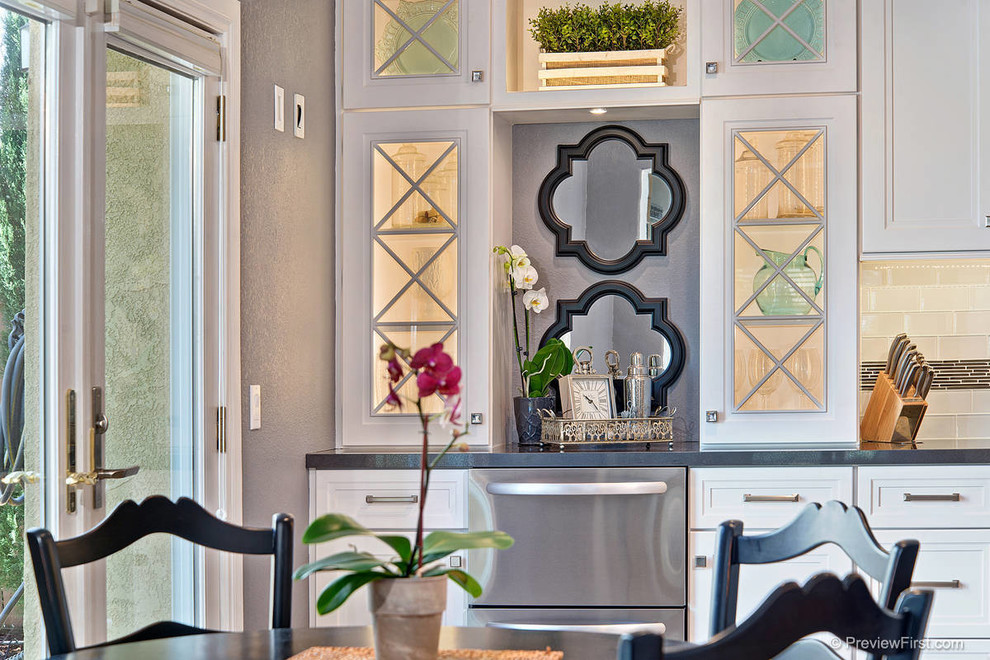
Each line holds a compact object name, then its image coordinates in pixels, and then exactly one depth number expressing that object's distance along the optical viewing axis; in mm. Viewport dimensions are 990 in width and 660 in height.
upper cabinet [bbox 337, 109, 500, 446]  3408
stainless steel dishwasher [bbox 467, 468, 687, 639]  3102
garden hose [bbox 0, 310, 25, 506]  2027
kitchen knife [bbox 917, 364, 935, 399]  3381
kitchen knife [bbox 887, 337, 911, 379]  3537
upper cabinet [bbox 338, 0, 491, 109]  3418
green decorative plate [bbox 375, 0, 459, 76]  3434
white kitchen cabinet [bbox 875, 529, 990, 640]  3059
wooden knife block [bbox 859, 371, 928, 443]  3354
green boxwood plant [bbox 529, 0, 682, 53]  3441
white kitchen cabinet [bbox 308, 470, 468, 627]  3193
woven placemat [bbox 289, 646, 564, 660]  1503
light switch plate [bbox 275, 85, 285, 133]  3045
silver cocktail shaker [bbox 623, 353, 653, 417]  3572
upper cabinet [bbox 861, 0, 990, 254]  3277
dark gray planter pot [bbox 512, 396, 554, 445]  3561
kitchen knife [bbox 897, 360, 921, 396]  3354
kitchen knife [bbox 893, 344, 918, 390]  3430
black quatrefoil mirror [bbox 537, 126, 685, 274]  3762
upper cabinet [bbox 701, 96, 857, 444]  3275
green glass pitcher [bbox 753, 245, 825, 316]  3293
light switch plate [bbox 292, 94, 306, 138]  3166
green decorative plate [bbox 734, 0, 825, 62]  3299
